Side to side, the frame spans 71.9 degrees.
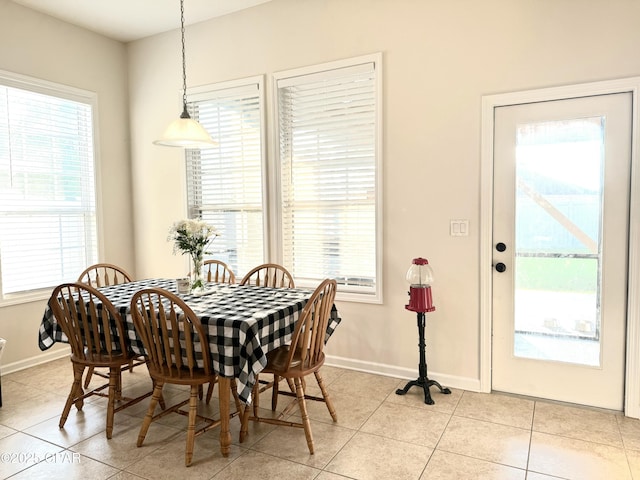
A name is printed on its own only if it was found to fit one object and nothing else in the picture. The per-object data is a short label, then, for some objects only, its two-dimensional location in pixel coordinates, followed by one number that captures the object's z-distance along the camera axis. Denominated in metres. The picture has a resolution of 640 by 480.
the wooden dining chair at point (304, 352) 2.36
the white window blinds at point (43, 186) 3.69
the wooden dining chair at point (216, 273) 3.59
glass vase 2.93
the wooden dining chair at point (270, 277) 3.34
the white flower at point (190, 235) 2.87
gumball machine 3.03
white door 2.79
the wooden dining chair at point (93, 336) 2.53
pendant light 2.76
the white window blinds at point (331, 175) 3.52
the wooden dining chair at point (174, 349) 2.20
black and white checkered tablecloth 2.20
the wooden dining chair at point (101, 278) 3.10
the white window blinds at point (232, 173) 4.00
